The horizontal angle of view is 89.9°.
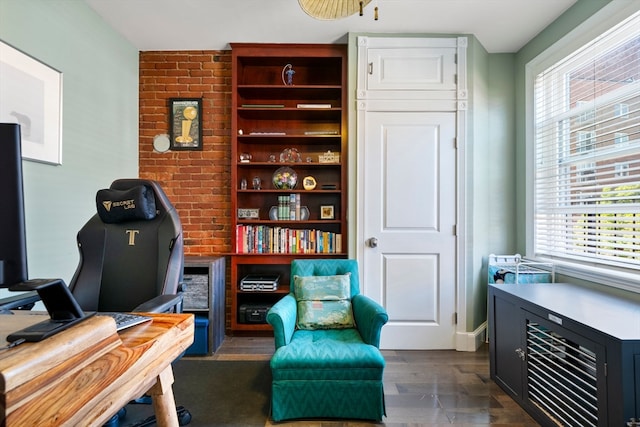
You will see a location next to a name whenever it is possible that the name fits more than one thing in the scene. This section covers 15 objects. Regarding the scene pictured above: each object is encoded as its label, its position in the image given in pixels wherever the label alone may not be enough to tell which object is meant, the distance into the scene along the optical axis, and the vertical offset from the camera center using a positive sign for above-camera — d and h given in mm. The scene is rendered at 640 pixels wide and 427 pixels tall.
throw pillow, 2180 -622
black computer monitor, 575 +5
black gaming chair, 1670 -207
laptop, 581 -172
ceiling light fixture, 1916 +1250
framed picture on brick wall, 3094 +868
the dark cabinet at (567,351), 1292 -697
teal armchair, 1753 -933
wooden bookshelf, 2938 +553
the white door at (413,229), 2777 -143
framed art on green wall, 1733 +654
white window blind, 1953 +417
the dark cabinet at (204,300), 2633 -731
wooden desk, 411 -257
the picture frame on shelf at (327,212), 3088 +6
